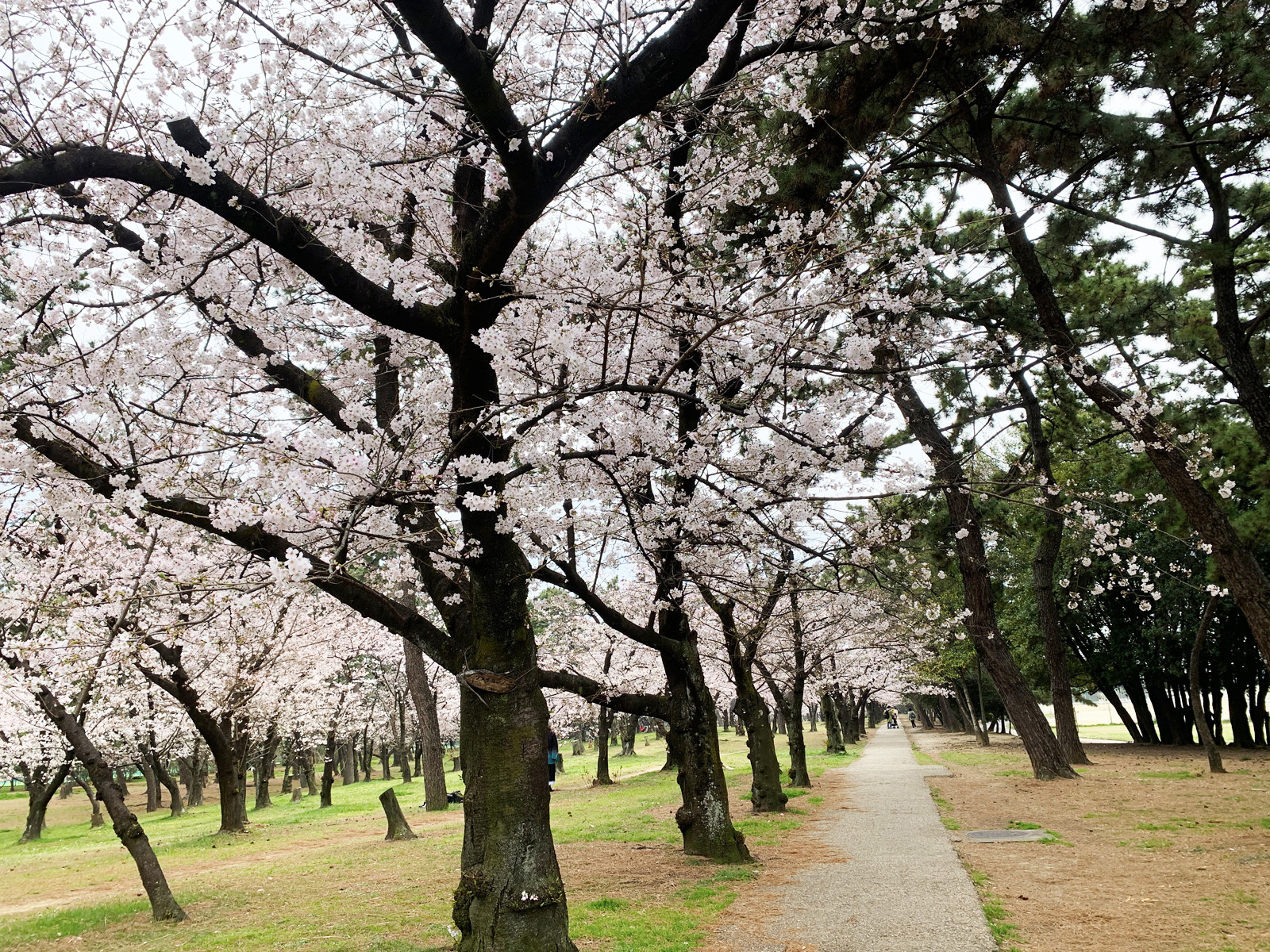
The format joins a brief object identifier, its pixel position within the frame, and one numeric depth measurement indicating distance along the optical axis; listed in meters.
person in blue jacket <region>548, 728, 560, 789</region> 21.64
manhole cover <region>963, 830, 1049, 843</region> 9.12
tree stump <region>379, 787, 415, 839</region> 13.07
